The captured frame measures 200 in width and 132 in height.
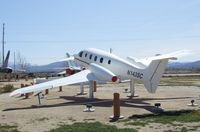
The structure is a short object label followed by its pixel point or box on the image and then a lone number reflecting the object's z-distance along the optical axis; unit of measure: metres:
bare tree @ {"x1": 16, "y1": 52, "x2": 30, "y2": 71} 107.52
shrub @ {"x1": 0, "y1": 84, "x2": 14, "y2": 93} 26.82
